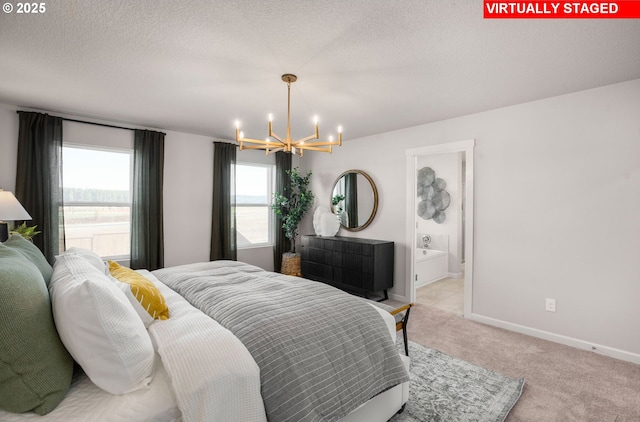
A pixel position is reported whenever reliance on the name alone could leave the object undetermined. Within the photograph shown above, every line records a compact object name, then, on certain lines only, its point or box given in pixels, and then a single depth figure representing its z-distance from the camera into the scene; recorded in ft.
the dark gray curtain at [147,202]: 13.33
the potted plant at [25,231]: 9.26
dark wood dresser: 13.76
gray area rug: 6.46
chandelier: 8.31
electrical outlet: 10.10
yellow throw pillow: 5.35
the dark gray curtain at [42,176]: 11.02
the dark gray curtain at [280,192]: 18.13
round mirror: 15.74
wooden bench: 7.50
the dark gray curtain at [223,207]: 15.62
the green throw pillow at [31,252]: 5.17
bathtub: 16.80
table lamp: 8.62
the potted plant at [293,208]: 17.24
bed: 3.80
